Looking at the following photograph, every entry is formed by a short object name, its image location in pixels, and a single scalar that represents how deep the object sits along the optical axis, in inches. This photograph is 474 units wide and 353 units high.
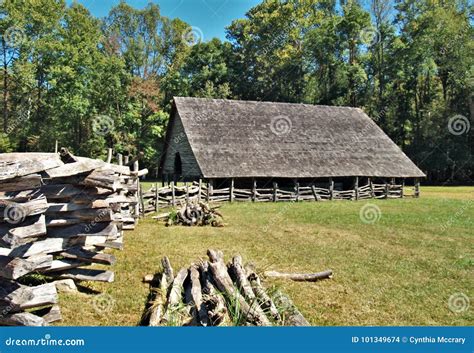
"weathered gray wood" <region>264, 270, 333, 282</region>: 307.0
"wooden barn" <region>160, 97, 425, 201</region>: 860.0
